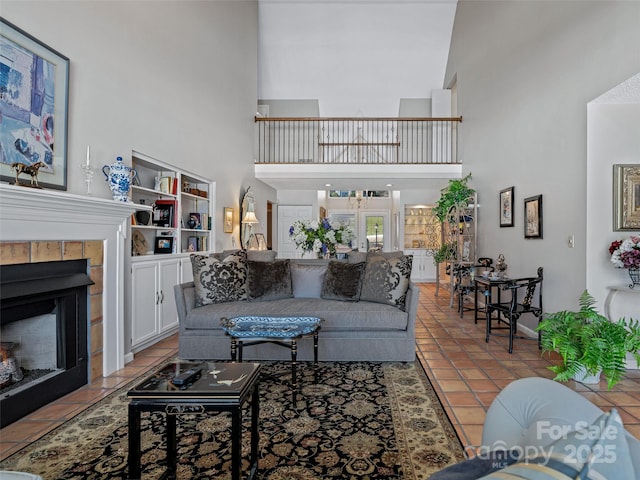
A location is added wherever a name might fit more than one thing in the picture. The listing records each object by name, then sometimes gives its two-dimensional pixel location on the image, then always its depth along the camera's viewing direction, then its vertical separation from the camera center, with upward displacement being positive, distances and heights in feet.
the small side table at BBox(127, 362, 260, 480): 4.72 -2.17
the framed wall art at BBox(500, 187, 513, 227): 15.29 +1.46
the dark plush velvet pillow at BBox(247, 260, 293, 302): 11.97 -1.44
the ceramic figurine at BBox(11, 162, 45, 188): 7.01 +1.40
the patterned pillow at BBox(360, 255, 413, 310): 11.30 -1.36
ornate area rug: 5.77 -3.78
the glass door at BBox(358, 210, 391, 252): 33.78 +0.99
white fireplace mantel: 6.91 +0.29
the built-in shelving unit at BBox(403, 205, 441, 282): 30.30 +0.08
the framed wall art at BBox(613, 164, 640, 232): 10.05 +1.24
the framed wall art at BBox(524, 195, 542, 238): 12.84 +0.87
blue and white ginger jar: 9.74 +1.68
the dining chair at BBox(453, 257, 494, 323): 16.97 -1.87
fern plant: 8.16 -2.48
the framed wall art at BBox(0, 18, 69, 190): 7.11 +2.85
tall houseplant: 18.85 +2.29
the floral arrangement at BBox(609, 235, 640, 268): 9.16 -0.35
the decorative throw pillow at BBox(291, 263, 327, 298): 12.65 -1.51
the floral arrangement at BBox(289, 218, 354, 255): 13.17 +0.16
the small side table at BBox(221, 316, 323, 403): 8.29 -2.20
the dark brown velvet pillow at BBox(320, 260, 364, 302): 11.70 -1.44
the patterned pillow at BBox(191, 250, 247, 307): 11.41 -1.36
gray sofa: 10.62 -2.83
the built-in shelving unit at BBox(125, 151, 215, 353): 11.51 -0.25
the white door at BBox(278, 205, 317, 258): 30.76 +1.55
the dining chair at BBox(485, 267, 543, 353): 11.94 -2.35
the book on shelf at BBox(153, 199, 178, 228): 13.64 +1.01
